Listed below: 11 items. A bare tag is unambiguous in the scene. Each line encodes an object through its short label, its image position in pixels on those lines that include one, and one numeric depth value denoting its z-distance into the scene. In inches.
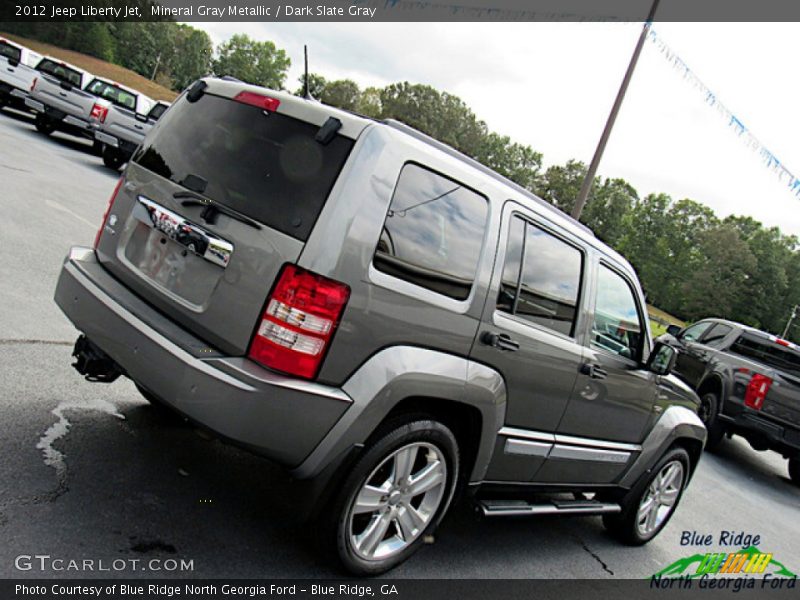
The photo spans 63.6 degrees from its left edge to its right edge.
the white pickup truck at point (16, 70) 734.1
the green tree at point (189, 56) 4839.8
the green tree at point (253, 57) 4820.4
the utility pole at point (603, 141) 521.0
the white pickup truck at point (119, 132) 614.2
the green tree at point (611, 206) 3779.5
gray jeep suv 102.6
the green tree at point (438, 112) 4586.6
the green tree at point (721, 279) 3036.4
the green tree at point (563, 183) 3383.4
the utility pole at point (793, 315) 2801.2
